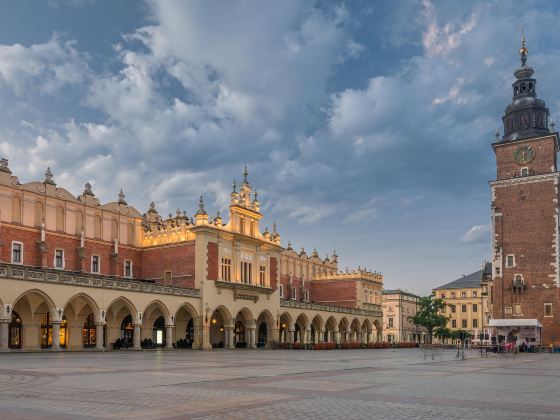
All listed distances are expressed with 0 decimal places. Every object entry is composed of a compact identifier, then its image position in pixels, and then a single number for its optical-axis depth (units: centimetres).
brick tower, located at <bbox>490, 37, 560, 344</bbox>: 6288
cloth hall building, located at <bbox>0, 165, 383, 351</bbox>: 4250
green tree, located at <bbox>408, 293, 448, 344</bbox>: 9000
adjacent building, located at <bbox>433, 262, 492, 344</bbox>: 11700
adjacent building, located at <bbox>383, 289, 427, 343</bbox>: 11931
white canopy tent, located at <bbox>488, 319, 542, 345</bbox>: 5919
